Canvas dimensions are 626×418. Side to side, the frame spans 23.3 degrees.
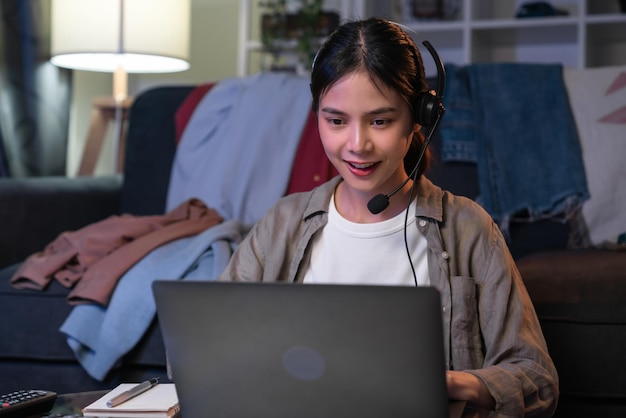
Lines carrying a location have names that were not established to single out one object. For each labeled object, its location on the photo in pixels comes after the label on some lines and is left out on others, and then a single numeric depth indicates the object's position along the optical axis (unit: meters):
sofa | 3.19
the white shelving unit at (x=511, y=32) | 5.81
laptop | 2.01
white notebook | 2.30
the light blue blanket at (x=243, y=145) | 4.23
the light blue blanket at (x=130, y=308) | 3.43
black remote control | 2.34
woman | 2.49
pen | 2.33
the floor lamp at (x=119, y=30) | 5.05
